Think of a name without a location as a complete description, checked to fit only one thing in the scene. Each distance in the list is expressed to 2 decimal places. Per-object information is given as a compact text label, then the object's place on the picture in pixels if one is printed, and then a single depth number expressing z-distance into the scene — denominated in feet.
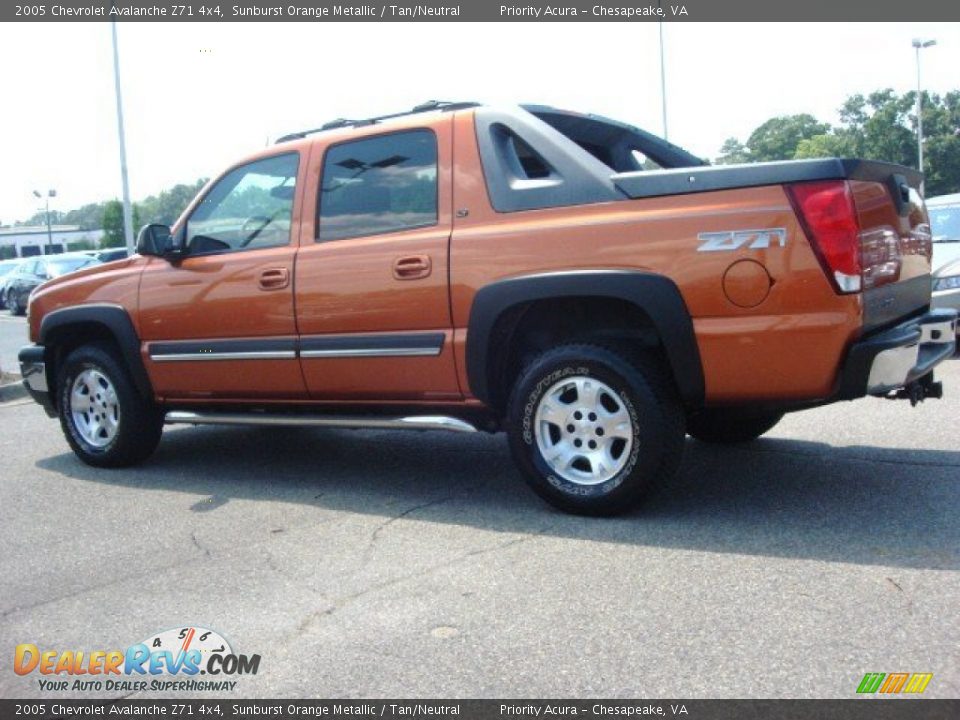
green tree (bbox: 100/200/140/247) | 263.90
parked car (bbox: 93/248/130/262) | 86.64
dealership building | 327.88
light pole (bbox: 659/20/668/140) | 66.49
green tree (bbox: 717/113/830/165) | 270.26
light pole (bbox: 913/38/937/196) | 127.44
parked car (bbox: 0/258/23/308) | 93.15
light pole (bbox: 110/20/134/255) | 74.24
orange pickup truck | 13.02
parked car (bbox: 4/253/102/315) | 84.94
